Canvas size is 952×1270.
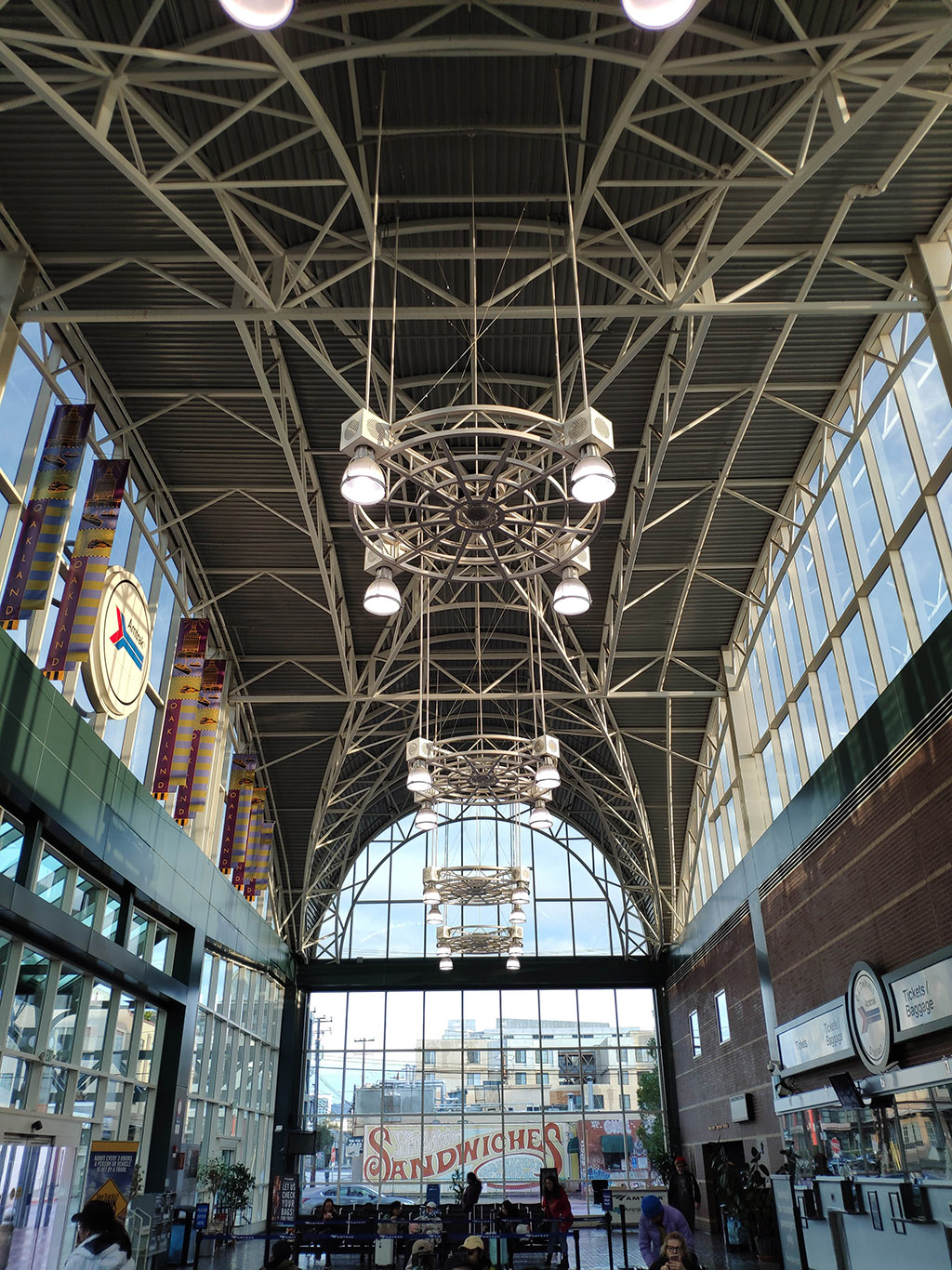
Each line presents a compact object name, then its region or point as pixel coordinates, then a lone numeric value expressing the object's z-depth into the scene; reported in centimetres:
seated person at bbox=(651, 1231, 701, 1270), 794
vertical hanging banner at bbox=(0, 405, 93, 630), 1420
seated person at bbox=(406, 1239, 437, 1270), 1420
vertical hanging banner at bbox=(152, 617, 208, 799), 2064
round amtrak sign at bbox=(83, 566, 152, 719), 1661
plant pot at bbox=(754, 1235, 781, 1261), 1991
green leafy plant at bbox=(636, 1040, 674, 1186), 3194
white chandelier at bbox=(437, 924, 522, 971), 2795
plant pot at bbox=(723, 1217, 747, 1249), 2188
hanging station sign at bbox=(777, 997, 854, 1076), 1630
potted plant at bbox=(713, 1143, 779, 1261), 2011
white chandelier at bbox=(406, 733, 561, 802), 1454
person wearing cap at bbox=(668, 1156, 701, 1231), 2477
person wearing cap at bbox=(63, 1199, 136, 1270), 815
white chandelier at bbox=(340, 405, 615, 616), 825
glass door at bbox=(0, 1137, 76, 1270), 1054
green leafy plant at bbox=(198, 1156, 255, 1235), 2425
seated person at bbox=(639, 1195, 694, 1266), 1016
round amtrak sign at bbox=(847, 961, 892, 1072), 1434
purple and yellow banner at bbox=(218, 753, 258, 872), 2589
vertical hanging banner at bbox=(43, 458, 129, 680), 1529
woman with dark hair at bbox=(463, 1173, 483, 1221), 2146
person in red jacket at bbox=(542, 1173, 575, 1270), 1768
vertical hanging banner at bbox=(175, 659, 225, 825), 2197
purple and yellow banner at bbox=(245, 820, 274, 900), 2856
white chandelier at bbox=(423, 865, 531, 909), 2117
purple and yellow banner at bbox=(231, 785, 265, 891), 2655
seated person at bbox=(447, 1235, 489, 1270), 948
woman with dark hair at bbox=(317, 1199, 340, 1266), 1884
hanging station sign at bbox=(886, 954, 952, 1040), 1248
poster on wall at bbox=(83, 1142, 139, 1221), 1560
